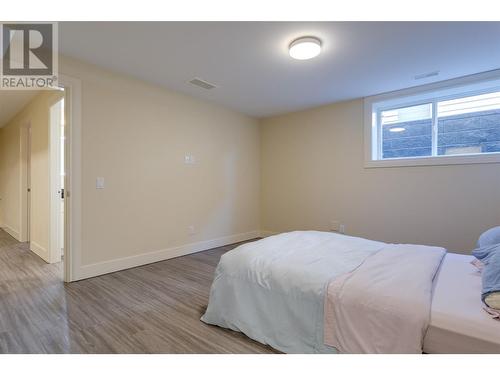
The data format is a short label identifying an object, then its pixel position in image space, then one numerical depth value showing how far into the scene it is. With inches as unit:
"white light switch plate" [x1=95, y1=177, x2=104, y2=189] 113.5
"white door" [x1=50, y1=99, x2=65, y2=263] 133.4
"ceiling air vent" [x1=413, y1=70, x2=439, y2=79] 114.3
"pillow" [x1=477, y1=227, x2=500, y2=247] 70.1
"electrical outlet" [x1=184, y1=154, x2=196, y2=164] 149.1
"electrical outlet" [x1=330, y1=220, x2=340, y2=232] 159.5
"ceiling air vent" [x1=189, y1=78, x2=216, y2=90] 125.3
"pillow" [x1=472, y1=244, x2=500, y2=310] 47.1
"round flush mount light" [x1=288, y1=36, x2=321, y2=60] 87.1
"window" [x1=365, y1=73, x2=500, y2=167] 120.0
